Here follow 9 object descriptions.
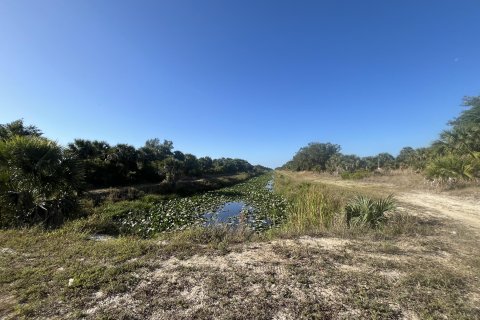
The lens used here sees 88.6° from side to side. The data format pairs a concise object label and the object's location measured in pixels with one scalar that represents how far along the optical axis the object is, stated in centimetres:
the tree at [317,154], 7481
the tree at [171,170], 3291
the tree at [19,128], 2216
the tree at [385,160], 4916
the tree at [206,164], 6789
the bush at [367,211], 859
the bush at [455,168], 1630
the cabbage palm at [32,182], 923
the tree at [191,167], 5002
